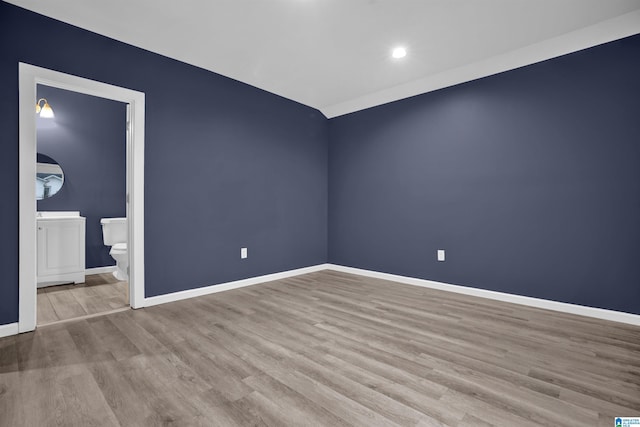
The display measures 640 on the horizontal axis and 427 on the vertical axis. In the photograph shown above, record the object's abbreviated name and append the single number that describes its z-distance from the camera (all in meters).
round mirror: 4.05
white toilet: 4.08
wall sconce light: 3.94
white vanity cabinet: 3.65
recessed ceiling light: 2.99
